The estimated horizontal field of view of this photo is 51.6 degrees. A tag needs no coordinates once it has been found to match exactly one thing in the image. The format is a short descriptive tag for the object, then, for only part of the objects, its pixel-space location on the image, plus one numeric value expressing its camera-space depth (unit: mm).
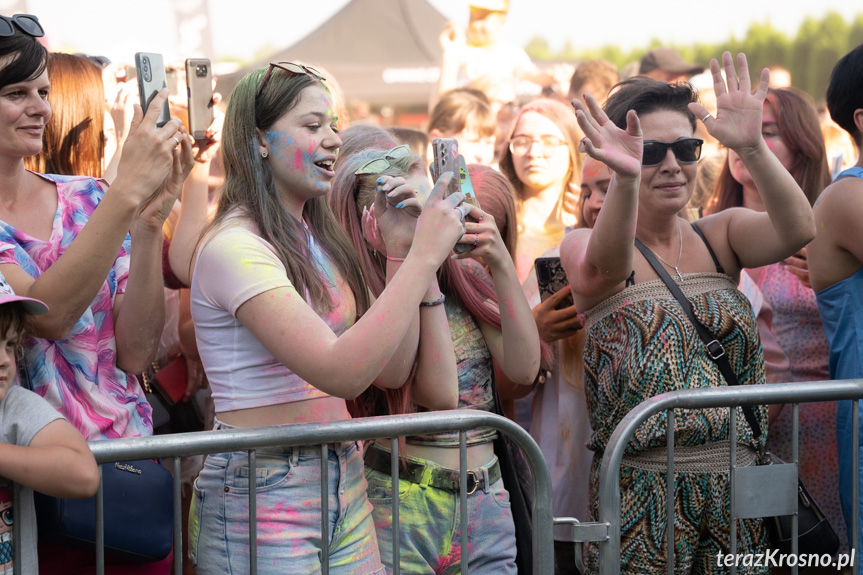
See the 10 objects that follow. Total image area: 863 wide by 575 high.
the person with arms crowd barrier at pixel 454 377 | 2479
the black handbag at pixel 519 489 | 2650
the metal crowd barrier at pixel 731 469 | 2410
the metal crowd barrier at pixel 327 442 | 1989
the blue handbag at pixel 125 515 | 1981
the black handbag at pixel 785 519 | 2723
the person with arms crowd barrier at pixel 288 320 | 2004
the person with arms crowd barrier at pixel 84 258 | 2053
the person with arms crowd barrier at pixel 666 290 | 2646
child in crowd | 1824
